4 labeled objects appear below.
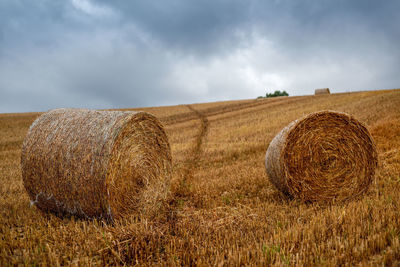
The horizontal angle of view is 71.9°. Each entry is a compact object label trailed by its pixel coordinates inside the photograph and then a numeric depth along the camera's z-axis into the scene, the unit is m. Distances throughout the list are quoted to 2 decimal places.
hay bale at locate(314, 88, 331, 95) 36.38
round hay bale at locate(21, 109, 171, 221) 4.32
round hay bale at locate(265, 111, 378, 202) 5.35
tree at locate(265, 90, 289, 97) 72.88
